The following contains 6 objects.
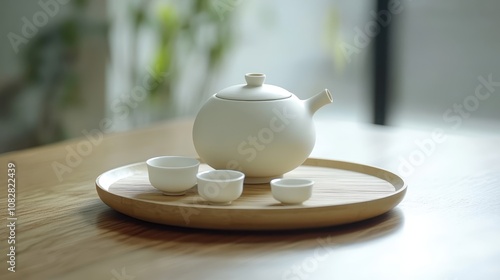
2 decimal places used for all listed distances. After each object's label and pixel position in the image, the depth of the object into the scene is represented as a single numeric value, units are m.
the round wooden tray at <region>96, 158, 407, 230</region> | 0.93
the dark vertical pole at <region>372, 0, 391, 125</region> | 2.16
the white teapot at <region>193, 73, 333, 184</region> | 1.01
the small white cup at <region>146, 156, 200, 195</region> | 0.98
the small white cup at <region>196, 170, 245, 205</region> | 0.95
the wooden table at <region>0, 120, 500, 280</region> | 0.85
